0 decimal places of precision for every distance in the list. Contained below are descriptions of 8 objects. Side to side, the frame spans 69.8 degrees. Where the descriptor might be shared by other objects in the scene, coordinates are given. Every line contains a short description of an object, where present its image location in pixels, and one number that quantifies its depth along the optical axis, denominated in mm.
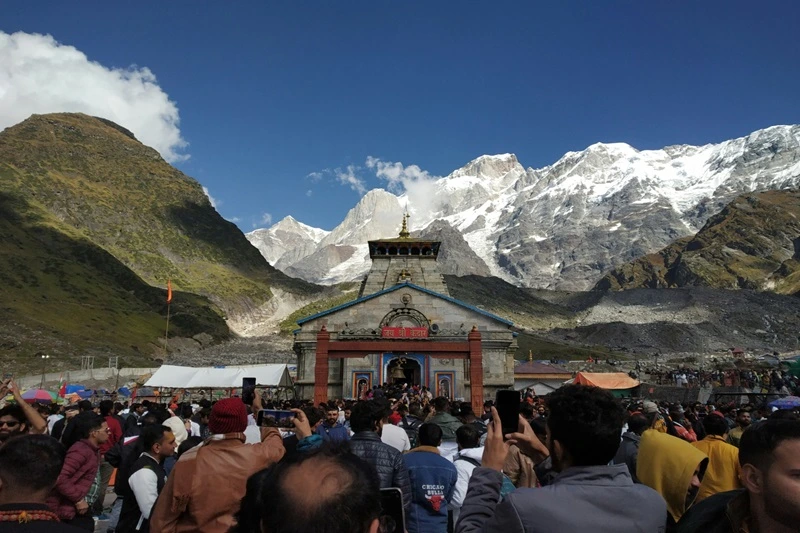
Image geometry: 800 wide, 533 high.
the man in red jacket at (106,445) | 8875
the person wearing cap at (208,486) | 3988
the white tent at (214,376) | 25062
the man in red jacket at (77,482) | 5469
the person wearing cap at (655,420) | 7285
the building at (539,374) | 35688
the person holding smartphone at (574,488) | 2697
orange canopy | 24162
